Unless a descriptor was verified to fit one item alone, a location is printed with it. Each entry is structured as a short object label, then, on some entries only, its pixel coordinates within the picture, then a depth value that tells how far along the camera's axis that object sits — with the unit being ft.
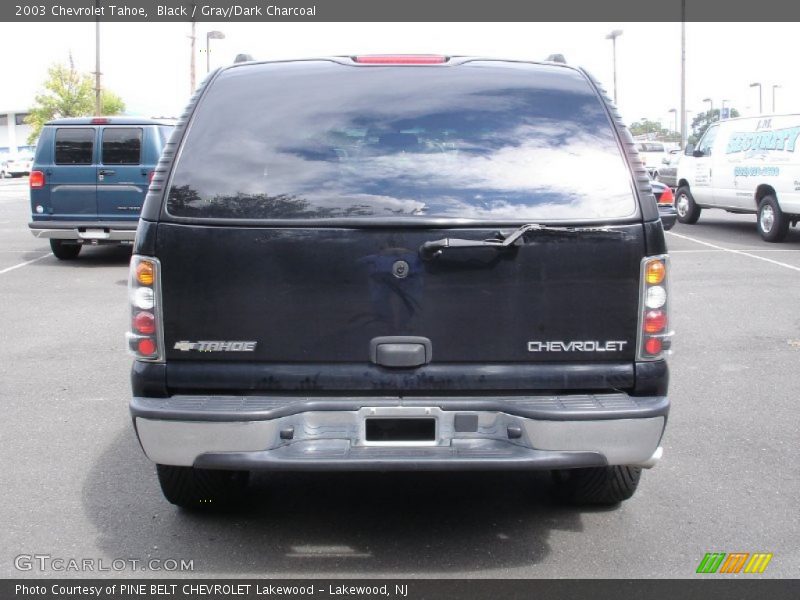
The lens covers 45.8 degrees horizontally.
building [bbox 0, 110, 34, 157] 303.85
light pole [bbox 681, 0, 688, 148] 117.70
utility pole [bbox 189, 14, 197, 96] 128.98
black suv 11.80
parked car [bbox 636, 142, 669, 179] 93.54
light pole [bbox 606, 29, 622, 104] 150.59
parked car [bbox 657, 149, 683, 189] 86.47
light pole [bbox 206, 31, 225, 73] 109.01
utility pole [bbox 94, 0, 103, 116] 134.62
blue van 43.75
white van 49.73
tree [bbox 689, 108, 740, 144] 282.50
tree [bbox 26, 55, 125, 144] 225.97
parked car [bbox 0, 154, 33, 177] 195.42
